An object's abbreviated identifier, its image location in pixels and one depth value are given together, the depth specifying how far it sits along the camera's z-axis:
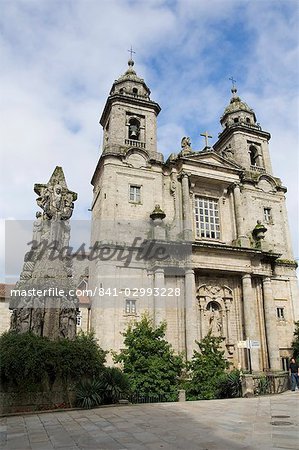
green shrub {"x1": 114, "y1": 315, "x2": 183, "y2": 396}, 14.14
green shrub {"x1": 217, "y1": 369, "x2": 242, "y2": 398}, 14.72
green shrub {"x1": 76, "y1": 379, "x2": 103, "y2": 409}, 9.51
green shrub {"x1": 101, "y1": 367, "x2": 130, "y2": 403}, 10.55
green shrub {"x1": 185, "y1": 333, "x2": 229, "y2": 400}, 15.06
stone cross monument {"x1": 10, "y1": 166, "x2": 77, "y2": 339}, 9.92
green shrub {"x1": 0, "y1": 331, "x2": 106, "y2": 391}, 8.73
